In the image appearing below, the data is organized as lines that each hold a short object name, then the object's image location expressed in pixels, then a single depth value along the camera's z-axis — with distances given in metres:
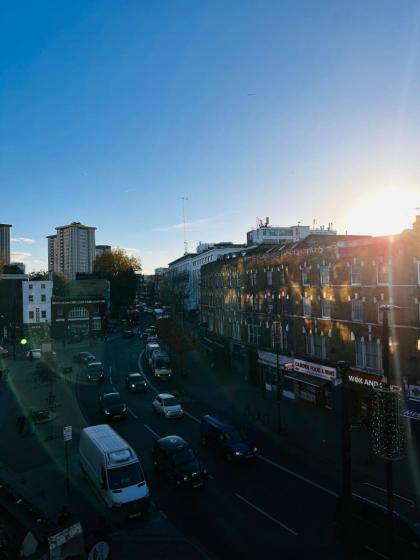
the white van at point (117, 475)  17.48
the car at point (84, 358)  54.89
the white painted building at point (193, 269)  97.12
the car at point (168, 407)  31.23
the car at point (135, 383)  39.87
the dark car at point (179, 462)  19.88
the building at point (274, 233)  95.73
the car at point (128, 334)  80.44
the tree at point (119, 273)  106.88
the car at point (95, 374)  44.53
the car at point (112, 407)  30.62
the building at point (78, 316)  80.50
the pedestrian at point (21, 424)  28.33
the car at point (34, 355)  60.94
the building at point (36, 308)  78.94
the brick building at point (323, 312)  26.22
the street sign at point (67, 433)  20.77
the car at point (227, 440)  23.22
